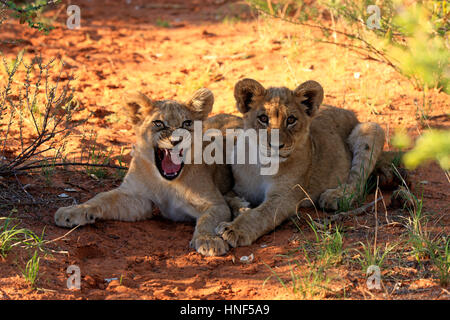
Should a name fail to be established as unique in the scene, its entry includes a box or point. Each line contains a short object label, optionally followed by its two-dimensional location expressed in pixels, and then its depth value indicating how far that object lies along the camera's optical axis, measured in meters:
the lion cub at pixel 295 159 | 9.82
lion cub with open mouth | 9.78
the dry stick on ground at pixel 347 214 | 9.97
